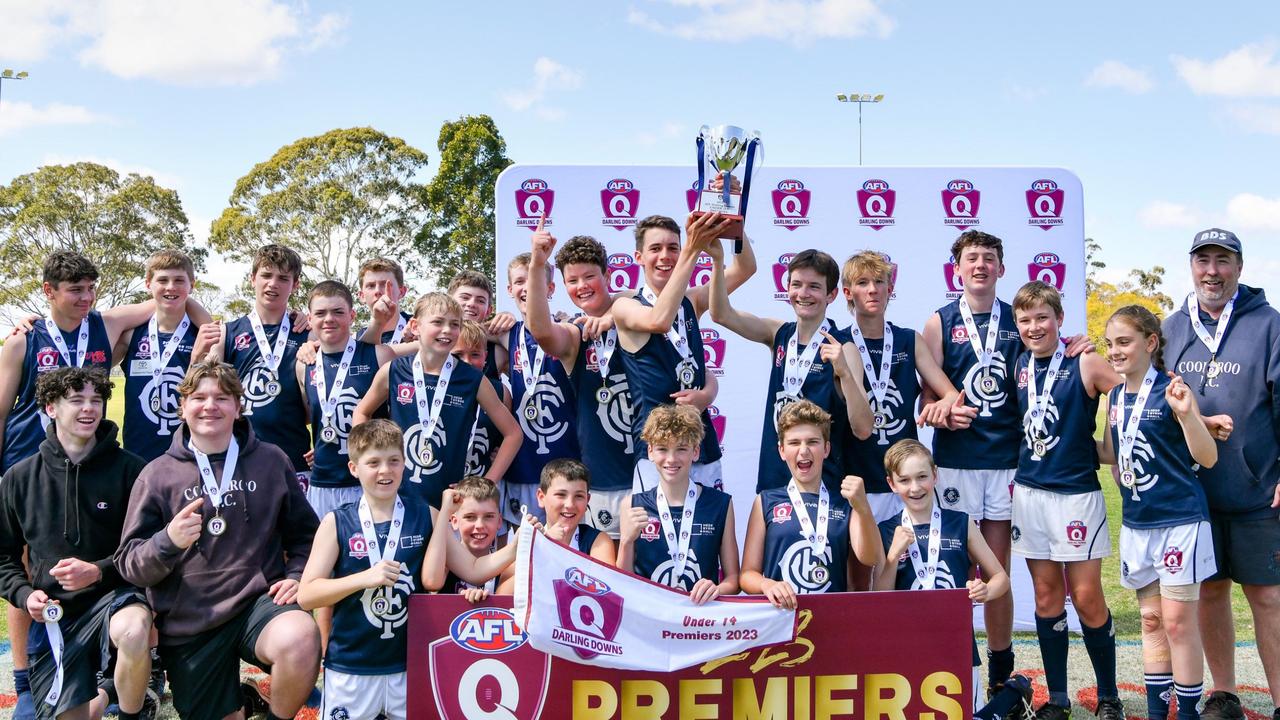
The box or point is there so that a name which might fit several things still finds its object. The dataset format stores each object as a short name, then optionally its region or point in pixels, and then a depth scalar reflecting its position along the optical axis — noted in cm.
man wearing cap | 485
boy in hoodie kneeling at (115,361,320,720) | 411
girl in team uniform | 456
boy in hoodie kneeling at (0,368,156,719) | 421
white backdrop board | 708
